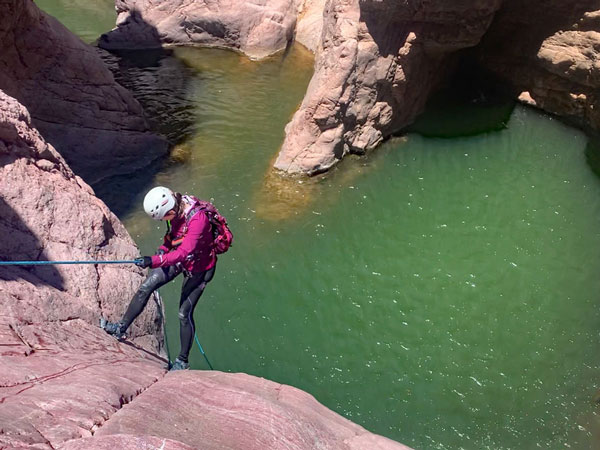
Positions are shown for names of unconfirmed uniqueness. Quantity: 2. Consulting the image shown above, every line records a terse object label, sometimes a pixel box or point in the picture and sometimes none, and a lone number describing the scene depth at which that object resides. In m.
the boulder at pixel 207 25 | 16.80
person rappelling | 5.77
